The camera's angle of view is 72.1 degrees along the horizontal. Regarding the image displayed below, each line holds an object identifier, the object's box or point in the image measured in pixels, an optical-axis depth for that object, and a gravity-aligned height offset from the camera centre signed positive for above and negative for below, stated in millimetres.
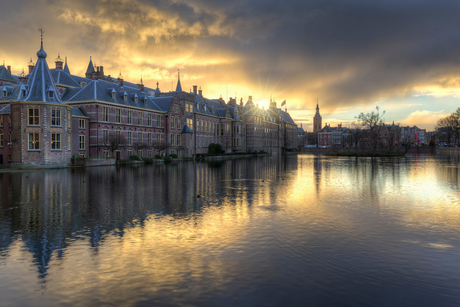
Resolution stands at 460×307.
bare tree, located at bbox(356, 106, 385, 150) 87088 +8375
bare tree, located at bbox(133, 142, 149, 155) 56750 +1472
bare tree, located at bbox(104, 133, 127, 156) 50375 +2132
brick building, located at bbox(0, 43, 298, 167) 41875 +6074
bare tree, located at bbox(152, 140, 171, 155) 61812 +1727
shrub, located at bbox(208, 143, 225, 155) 78312 +1048
